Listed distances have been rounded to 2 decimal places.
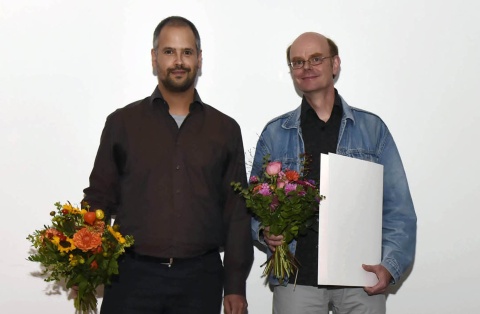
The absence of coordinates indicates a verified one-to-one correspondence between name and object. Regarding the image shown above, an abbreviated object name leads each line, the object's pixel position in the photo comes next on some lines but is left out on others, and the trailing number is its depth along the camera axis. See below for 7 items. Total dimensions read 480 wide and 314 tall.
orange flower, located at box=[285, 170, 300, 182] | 2.95
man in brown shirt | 3.10
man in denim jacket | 3.19
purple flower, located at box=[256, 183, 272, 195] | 2.94
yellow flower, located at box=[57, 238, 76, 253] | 2.71
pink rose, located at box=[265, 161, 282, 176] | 2.99
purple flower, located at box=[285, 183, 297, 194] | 2.91
